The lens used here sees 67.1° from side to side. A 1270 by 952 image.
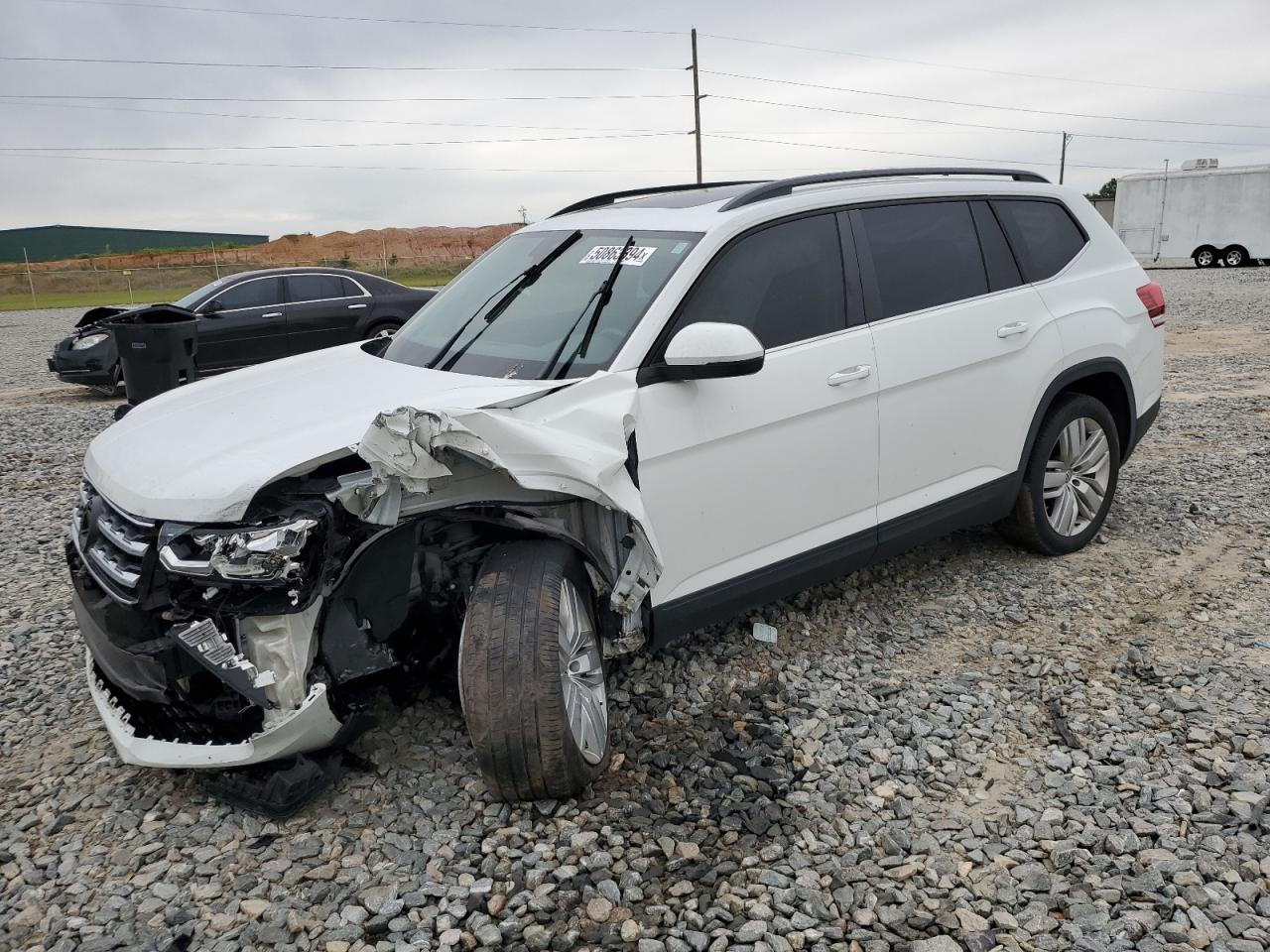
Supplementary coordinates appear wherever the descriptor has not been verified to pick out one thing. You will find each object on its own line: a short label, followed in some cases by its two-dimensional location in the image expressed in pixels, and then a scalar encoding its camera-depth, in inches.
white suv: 107.8
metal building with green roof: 2812.5
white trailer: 1094.4
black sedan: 454.0
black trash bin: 291.1
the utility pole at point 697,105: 1636.3
